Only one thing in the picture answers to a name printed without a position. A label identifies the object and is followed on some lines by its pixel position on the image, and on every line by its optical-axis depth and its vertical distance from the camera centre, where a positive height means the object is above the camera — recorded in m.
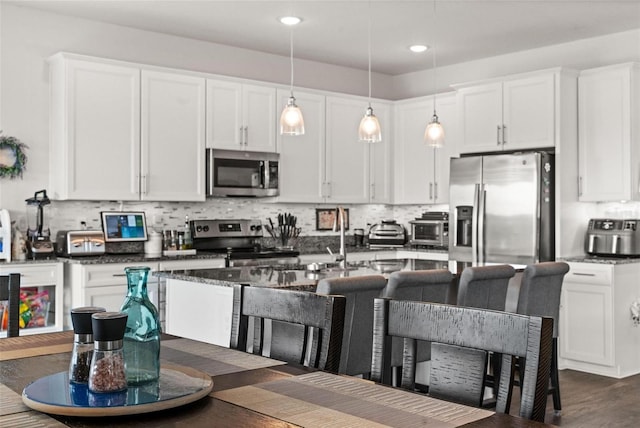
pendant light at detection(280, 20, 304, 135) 4.31 +0.62
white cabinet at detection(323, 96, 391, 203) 6.95 +0.66
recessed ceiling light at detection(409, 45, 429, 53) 6.57 +1.65
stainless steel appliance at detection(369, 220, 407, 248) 7.27 -0.13
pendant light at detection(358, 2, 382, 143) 4.48 +0.60
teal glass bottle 1.53 -0.25
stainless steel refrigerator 5.75 +0.13
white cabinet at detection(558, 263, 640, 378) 5.32 -0.73
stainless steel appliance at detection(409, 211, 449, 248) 6.90 -0.06
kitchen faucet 4.53 -0.23
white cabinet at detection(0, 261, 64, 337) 4.94 -0.52
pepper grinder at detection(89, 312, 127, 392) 1.37 -0.27
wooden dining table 1.33 -0.37
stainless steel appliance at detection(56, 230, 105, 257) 5.27 -0.17
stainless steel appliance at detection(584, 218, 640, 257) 5.53 -0.10
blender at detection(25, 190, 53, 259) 5.16 -0.07
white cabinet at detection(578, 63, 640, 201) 5.56 +0.74
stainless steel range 6.02 -0.18
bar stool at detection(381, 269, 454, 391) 3.30 -0.31
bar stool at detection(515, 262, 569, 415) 3.85 -0.37
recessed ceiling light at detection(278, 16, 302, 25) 5.61 +1.62
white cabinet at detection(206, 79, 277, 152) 6.07 +0.94
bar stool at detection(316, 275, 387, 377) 3.17 -0.48
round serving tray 1.34 -0.35
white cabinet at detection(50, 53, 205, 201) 5.31 +0.70
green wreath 5.26 +0.46
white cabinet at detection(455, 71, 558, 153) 5.84 +0.96
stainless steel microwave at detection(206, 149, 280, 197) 6.05 +0.43
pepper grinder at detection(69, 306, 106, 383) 1.49 -0.27
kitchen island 3.63 -0.36
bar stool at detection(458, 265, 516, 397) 3.54 -0.32
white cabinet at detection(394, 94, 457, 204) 6.99 +0.70
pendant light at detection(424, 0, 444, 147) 4.73 +0.59
